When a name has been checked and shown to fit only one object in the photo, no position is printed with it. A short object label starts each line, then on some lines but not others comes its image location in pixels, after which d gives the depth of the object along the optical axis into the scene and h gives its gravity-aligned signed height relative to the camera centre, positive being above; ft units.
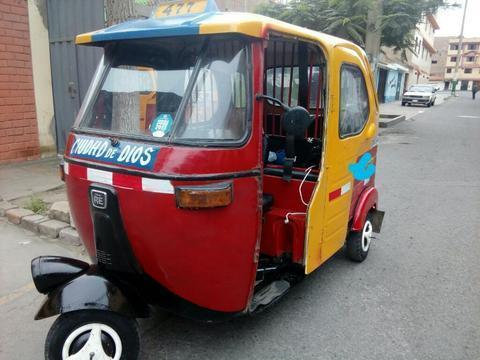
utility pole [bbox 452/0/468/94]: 122.99 +8.14
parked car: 95.04 -2.67
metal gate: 22.27 +1.05
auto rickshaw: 7.73 -1.80
